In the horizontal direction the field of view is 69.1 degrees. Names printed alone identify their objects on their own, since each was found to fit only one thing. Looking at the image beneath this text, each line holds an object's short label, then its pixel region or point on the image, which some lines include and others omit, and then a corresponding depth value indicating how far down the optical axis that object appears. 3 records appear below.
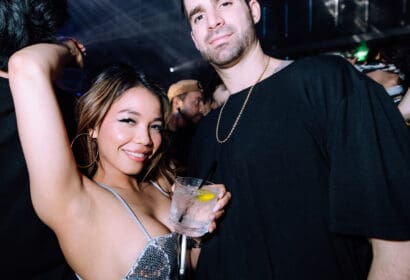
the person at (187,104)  1.44
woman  0.44
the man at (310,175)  0.36
